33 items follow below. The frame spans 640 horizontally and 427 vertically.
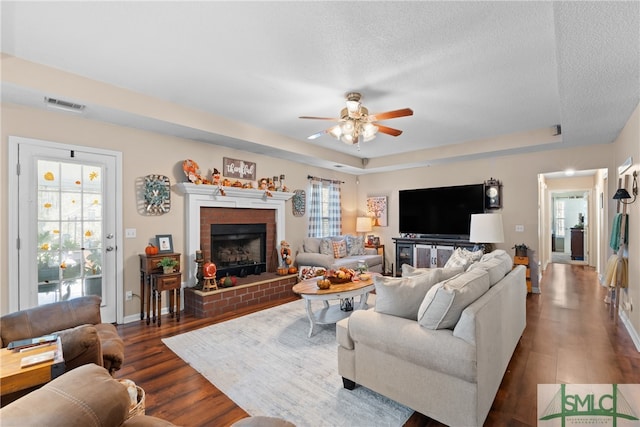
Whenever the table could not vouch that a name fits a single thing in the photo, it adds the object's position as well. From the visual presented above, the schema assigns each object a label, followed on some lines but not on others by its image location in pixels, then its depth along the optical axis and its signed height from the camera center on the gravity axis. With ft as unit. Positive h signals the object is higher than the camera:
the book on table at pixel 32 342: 4.84 -2.12
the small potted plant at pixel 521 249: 16.53 -1.98
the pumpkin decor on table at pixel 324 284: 10.96 -2.57
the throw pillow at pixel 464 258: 9.86 -1.55
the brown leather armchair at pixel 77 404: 2.18 -1.50
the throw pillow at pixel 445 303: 5.93 -1.81
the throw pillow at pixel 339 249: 19.61 -2.29
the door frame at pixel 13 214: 9.73 +0.07
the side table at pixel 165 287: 11.91 -2.90
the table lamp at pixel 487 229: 13.99 -0.71
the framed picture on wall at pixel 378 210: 23.02 +0.37
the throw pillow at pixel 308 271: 15.81 -3.16
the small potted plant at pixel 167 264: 12.07 -2.01
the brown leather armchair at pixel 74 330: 5.01 -2.33
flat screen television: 18.51 +0.31
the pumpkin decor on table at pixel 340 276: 11.64 -2.45
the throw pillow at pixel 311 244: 19.21 -1.91
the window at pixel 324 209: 20.75 +0.43
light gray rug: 6.42 -4.29
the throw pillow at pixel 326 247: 19.09 -2.09
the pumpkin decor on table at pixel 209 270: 13.20 -2.44
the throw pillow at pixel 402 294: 6.71 -1.83
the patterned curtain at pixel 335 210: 22.24 +0.36
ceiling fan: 10.13 +3.27
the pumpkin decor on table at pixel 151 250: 12.15 -1.41
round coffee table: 10.53 -2.93
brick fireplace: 13.25 -1.04
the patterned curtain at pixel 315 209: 20.59 +0.37
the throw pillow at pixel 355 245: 20.74 -2.15
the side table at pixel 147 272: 12.14 -2.34
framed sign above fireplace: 15.65 +2.54
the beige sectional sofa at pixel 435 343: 5.49 -2.67
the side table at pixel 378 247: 22.27 -2.46
